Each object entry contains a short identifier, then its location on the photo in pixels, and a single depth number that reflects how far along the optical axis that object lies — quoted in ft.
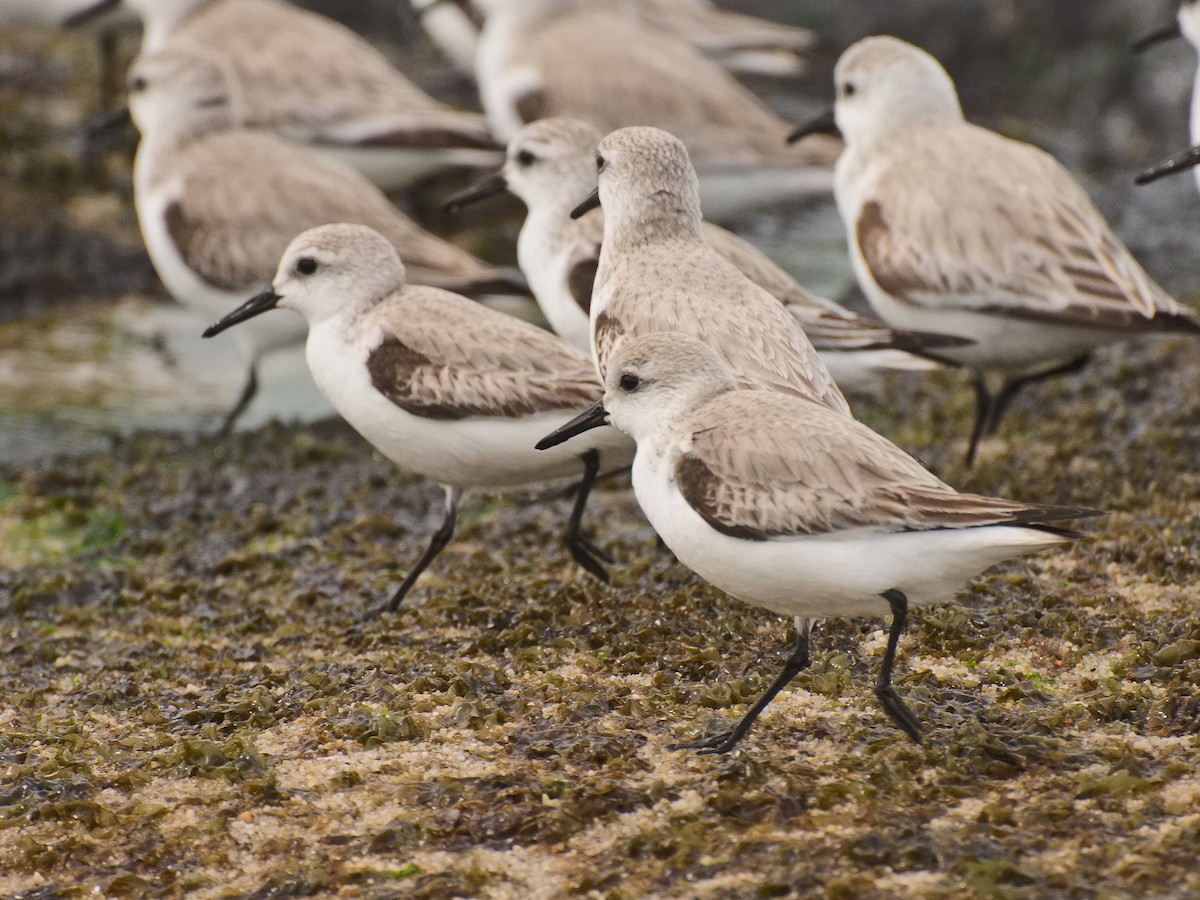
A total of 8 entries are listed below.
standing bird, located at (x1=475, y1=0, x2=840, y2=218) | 64.18
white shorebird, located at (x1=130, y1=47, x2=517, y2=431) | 54.54
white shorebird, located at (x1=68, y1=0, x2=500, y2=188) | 65.36
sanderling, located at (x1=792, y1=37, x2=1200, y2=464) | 43.75
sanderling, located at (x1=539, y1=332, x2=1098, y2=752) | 27.73
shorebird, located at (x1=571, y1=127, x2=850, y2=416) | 35.45
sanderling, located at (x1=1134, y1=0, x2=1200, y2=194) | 44.91
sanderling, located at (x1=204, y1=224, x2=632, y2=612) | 38.58
